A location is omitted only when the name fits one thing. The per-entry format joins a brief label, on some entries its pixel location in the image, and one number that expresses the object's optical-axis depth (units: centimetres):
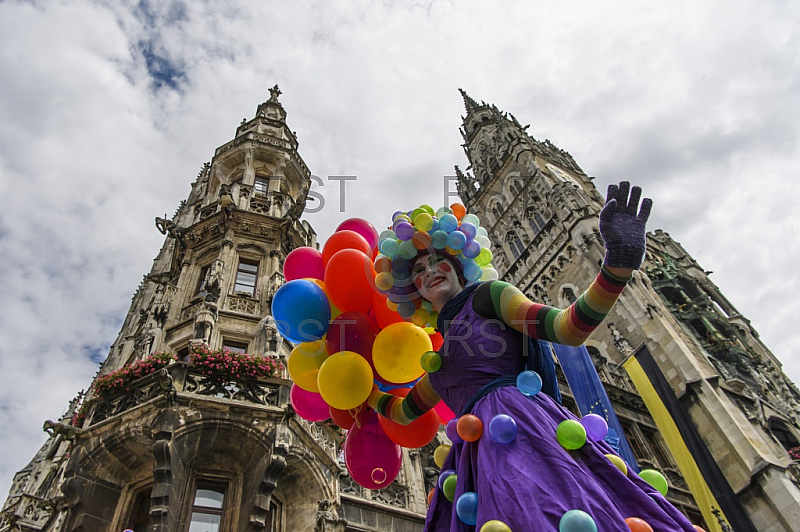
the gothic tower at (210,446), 840
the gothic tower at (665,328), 1449
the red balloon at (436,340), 465
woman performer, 264
